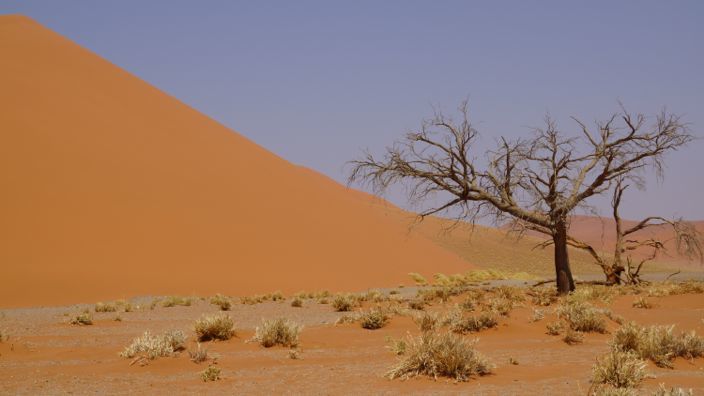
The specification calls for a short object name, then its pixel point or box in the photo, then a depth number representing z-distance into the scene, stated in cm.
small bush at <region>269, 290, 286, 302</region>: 2027
